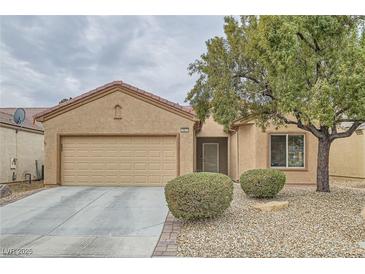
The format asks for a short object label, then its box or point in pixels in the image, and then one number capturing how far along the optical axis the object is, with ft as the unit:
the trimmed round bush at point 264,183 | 32.76
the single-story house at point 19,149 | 49.78
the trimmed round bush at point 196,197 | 23.17
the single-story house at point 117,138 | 42.14
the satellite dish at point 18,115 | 52.03
